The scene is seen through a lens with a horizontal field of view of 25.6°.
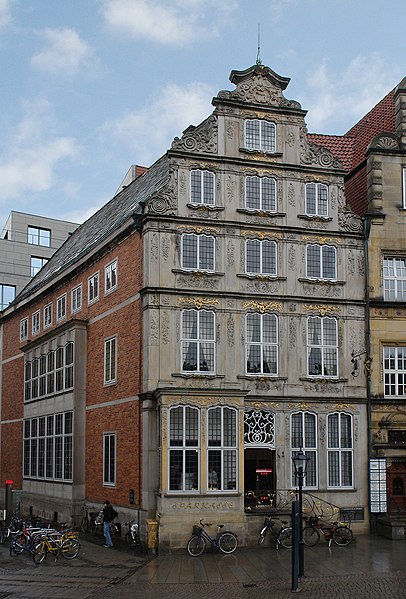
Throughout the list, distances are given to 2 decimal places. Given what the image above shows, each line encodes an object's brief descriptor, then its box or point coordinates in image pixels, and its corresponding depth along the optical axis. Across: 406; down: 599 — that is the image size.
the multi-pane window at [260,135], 35.34
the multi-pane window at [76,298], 41.19
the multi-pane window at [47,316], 46.03
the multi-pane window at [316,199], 35.72
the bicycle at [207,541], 29.78
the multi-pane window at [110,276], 36.53
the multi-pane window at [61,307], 43.66
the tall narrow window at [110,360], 36.06
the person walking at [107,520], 32.25
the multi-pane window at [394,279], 36.00
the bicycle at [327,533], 31.27
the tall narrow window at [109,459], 35.41
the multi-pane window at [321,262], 35.31
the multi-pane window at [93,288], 38.91
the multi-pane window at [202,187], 34.19
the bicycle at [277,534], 30.88
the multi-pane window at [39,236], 75.31
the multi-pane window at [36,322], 48.25
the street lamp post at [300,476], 24.38
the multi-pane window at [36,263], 73.32
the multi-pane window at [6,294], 70.19
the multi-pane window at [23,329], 50.43
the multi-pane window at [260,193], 34.97
